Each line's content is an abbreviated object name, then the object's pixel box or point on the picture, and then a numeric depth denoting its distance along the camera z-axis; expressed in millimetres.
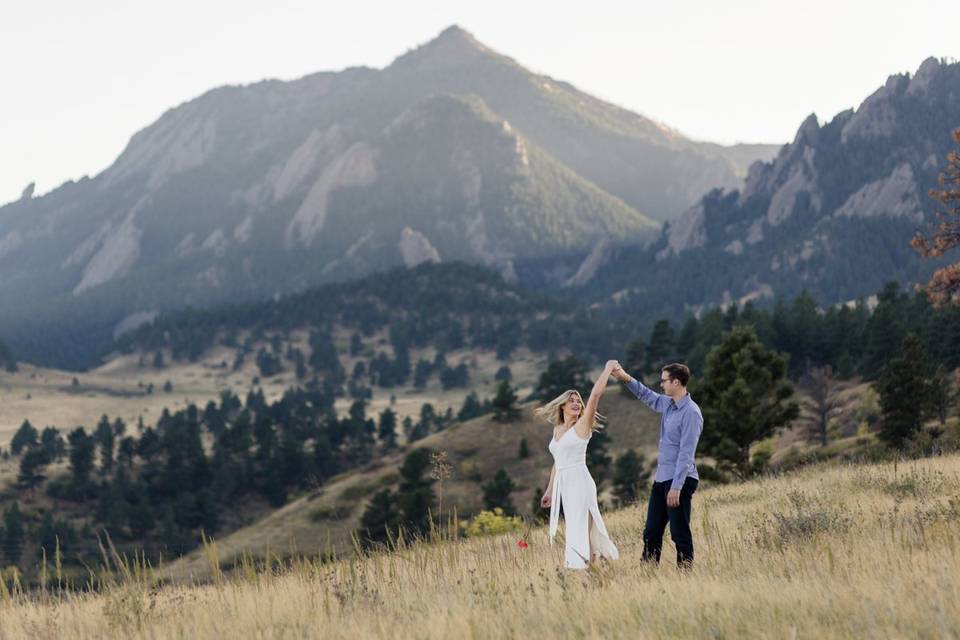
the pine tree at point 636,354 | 105750
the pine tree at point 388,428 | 125781
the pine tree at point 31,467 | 110938
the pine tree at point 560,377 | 101500
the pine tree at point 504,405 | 103625
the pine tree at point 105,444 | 119188
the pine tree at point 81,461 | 110688
